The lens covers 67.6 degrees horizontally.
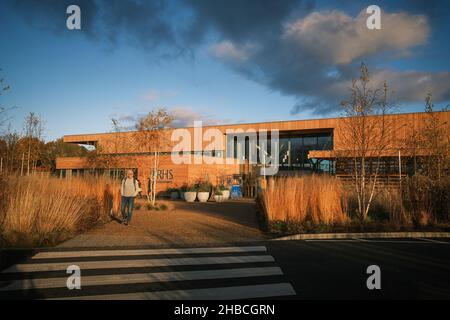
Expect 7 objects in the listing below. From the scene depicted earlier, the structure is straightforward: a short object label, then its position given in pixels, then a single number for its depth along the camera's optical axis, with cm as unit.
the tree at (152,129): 1902
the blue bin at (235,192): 2820
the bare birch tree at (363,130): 1201
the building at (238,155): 2458
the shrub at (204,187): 2400
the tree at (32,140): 1855
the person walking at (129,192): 1170
